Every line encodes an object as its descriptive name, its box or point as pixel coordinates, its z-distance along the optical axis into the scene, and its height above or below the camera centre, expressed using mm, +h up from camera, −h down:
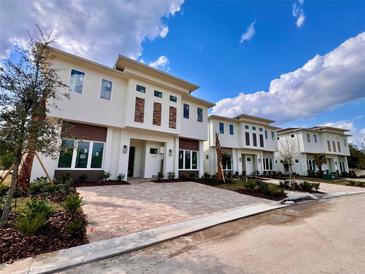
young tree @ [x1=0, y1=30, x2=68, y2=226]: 4820 +1633
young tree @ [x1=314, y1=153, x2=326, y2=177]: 28141 +2037
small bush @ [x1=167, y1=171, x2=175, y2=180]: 15859 -294
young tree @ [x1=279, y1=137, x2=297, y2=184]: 30947 +5032
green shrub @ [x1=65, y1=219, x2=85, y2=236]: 4328 -1333
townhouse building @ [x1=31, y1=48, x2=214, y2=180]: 12094 +3693
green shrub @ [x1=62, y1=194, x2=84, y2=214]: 5512 -982
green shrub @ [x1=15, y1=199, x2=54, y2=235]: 3975 -1079
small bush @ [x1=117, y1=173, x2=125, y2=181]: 13125 -436
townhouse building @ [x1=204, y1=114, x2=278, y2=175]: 23234 +3732
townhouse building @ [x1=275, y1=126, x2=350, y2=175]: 30875 +4677
